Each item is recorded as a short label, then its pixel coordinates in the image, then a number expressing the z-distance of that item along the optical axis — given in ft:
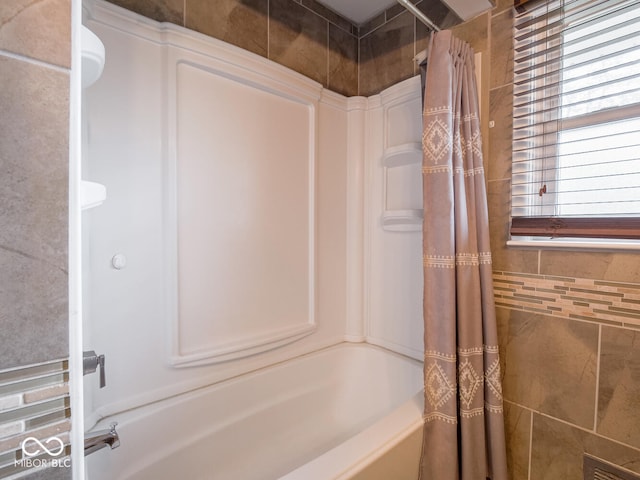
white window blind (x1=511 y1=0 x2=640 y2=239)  3.10
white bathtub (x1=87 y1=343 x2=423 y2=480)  3.24
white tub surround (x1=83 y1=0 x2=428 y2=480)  3.57
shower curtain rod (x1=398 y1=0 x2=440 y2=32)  3.54
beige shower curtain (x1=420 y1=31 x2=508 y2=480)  3.46
